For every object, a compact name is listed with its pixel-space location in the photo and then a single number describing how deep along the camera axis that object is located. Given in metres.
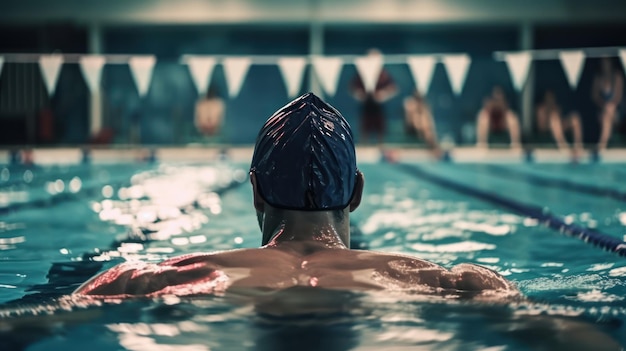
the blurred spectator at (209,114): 15.50
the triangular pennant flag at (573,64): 10.66
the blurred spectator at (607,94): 13.08
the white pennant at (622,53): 10.05
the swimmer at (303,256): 1.87
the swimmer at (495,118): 14.70
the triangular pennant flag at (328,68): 11.47
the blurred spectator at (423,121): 13.17
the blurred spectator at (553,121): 13.99
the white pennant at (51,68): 11.16
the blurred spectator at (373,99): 13.55
